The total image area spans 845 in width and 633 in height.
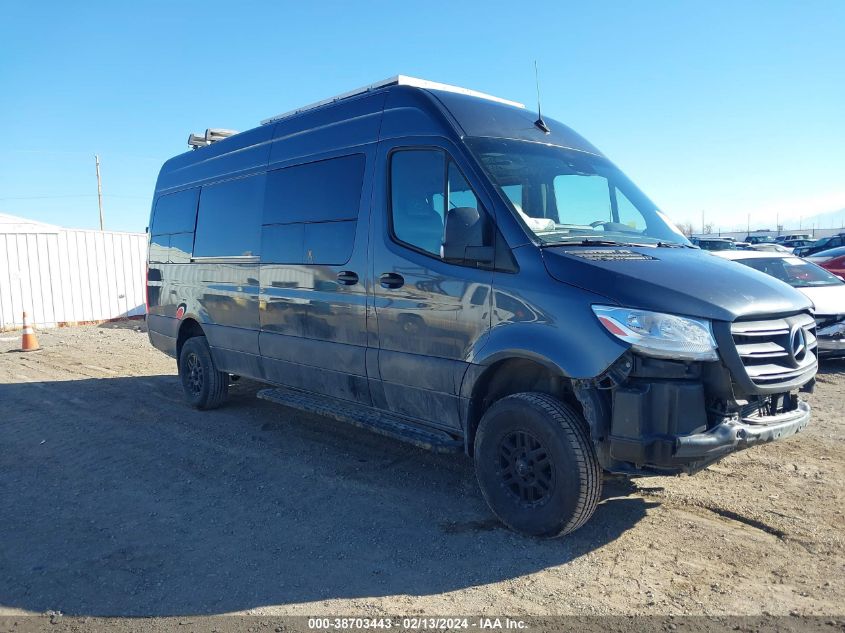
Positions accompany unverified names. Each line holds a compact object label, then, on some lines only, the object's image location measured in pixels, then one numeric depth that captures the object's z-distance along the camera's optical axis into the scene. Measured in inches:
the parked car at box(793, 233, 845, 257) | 1124.3
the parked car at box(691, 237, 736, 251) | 817.6
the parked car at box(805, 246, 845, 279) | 549.3
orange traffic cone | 510.9
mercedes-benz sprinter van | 134.5
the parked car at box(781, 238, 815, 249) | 1592.0
